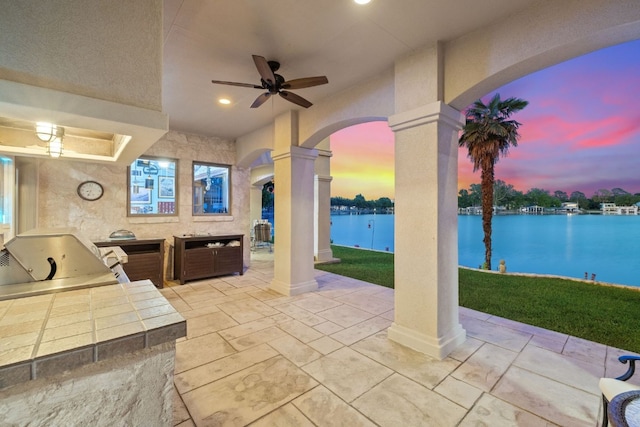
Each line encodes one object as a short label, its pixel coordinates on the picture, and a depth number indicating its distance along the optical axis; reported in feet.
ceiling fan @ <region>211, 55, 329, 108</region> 8.62
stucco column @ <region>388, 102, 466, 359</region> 8.57
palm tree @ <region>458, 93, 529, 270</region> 24.79
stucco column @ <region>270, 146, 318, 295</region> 14.65
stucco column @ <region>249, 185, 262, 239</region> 40.45
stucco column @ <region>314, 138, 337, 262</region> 25.54
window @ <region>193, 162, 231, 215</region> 19.77
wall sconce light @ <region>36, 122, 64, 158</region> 6.34
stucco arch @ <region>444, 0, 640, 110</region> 6.03
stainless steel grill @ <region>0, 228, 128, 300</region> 4.75
